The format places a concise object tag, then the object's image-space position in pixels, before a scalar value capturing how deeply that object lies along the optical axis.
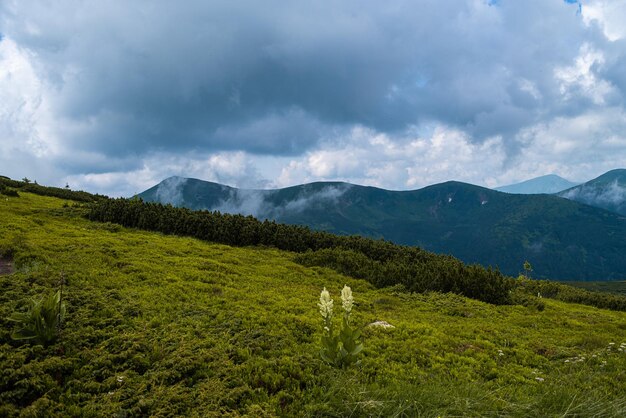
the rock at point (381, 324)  13.59
